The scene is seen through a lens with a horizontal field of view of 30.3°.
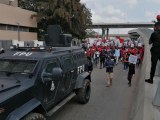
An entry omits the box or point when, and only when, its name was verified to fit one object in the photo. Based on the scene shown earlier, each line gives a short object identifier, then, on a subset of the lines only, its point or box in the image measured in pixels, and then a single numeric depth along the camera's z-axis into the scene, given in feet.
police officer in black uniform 26.08
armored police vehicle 19.25
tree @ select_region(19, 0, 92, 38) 173.37
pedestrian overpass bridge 317.83
